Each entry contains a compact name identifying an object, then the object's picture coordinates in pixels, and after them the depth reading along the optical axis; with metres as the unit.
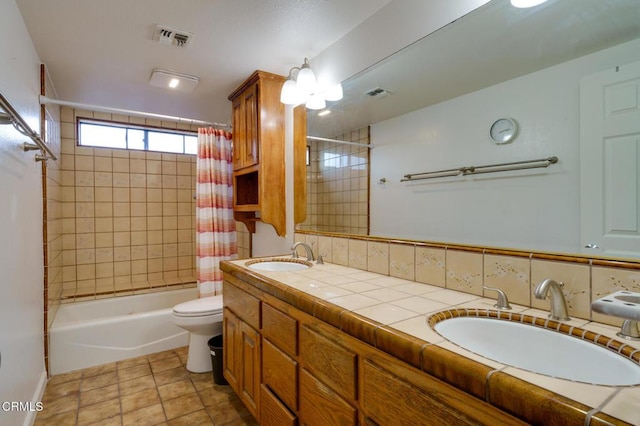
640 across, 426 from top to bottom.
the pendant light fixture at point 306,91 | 1.91
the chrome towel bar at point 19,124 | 1.08
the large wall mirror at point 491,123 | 0.91
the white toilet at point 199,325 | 2.19
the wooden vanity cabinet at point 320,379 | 0.70
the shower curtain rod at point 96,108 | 2.04
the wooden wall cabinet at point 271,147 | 2.25
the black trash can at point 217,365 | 2.10
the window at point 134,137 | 3.20
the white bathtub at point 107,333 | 2.32
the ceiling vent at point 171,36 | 1.76
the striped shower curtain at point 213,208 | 2.68
